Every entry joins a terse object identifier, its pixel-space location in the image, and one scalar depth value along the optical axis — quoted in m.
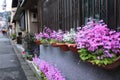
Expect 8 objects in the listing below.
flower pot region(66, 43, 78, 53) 1.65
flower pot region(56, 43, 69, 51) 1.98
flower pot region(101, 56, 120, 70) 1.25
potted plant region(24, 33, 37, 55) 5.36
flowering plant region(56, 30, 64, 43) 2.28
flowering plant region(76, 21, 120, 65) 1.30
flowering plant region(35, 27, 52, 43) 3.00
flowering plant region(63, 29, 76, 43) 1.90
